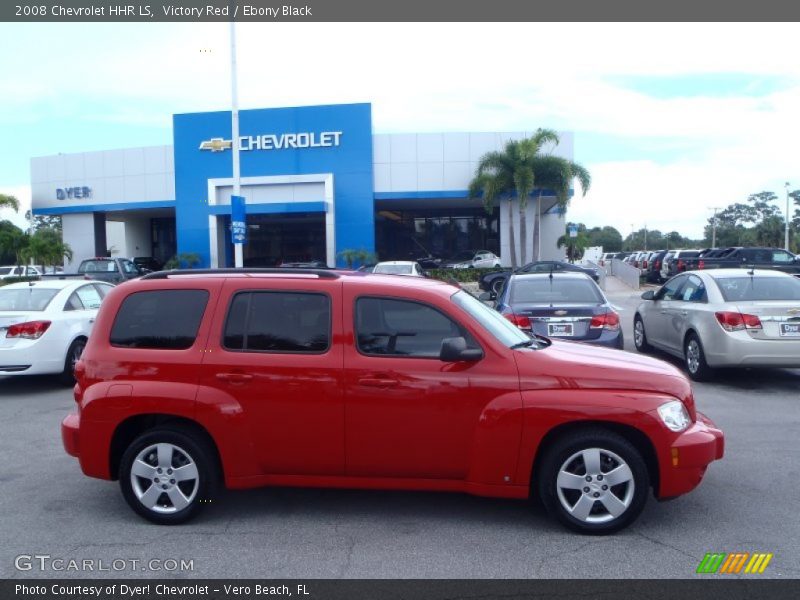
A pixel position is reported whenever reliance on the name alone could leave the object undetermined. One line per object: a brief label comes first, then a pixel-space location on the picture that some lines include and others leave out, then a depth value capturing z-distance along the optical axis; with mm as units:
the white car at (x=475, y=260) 38031
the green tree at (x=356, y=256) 34562
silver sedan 9031
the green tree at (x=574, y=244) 39012
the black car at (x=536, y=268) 24953
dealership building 35656
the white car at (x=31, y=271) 29147
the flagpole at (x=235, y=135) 19970
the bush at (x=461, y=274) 34031
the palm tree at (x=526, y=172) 32688
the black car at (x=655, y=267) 35028
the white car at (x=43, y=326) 9547
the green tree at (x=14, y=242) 32638
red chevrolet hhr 4641
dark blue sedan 9062
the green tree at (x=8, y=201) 35812
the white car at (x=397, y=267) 21016
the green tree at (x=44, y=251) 31656
